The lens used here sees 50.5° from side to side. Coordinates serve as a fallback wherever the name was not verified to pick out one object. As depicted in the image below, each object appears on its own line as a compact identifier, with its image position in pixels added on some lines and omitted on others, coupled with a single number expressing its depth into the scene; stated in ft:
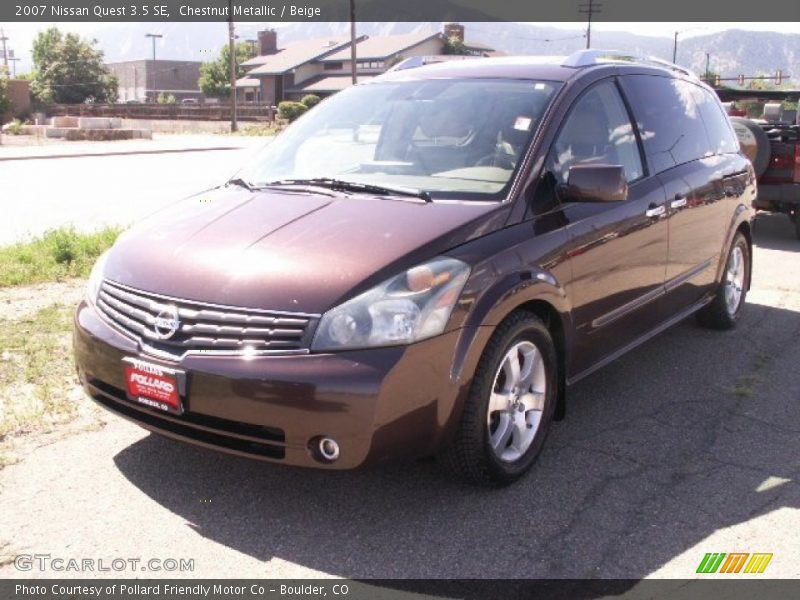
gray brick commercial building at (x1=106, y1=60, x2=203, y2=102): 435.12
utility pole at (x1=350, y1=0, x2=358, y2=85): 153.28
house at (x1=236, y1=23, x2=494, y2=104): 268.62
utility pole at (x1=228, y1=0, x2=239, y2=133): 167.02
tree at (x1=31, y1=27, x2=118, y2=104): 288.10
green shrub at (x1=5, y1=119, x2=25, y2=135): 161.17
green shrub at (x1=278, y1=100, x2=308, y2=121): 185.40
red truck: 33.73
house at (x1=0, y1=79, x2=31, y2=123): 231.91
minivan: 10.40
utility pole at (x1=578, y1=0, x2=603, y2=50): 251.60
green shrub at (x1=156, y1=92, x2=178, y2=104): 327.06
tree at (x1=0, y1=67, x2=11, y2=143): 205.12
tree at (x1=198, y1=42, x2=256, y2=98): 366.39
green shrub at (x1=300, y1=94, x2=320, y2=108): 192.13
